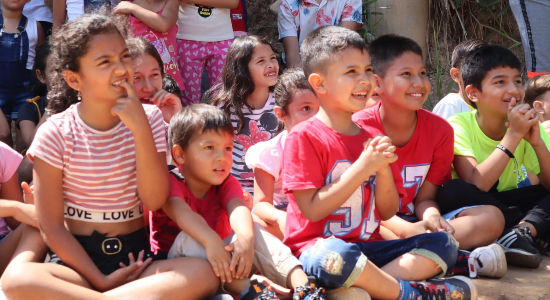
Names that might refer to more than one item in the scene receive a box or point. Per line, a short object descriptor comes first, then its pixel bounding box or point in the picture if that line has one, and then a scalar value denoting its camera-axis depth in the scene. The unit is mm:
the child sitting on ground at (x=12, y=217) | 2381
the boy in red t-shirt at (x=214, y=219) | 2256
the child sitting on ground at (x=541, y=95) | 3607
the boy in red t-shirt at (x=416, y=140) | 2787
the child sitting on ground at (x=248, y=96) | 3436
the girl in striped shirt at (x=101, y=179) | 2207
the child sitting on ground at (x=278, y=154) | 2857
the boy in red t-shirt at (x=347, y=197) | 2203
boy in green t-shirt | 2881
